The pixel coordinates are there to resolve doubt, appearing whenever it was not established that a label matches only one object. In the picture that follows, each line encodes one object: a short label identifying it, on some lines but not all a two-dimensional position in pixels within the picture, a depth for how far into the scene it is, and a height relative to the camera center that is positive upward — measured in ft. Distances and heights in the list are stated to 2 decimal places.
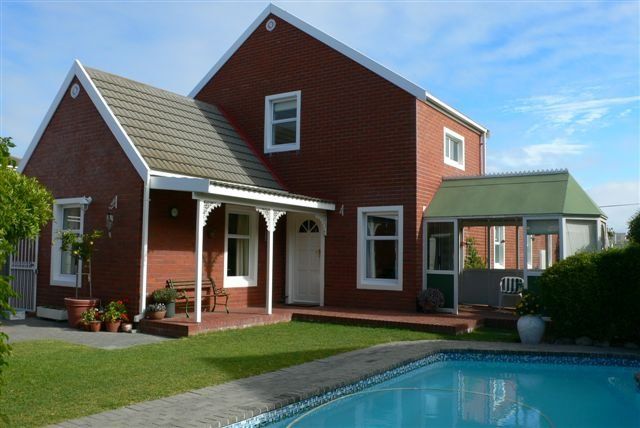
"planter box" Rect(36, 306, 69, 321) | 42.04 -4.50
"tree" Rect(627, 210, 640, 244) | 47.53 +2.81
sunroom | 42.11 +3.08
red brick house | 40.04 +6.87
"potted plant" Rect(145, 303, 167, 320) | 37.96 -3.78
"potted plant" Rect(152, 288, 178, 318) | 38.50 -2.88
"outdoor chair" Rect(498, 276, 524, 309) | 47.32 -2.18
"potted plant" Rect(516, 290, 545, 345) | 35.14 -4.17
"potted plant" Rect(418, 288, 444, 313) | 44.65 -3.27
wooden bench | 40.50 -2.61
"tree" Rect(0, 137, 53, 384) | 30.83 +2.66
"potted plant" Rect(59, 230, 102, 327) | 39.01 -0.08
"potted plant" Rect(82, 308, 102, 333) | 37.63 -4.37
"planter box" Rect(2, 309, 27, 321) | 42.83 -4.77
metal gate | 45.73 -1.52
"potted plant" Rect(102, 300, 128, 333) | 37.50 -4.03
